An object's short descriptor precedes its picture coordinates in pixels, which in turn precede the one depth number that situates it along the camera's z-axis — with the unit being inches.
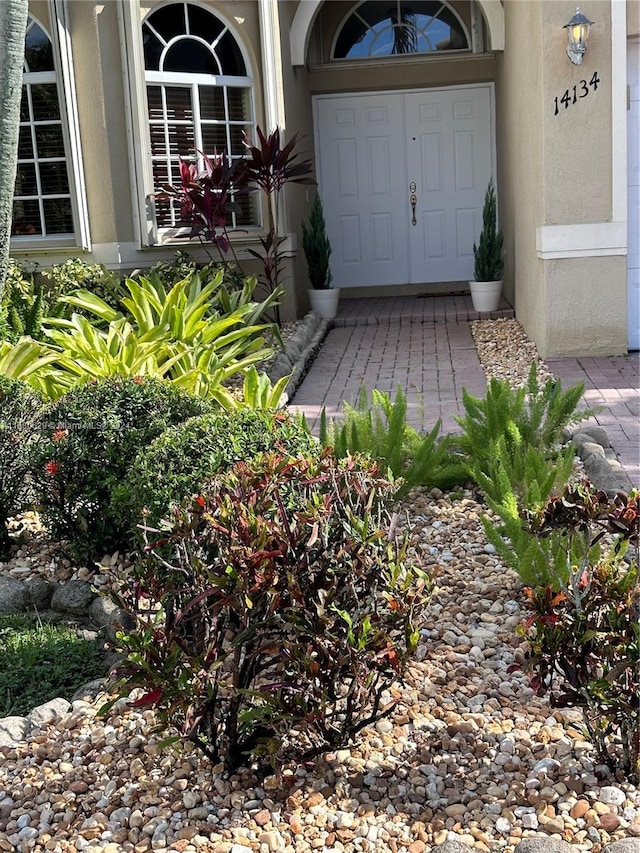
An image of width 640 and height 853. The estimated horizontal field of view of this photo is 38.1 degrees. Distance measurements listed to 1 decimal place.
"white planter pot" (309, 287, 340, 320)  405.7
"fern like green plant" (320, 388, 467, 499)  161.3
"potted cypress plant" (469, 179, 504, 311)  386.0
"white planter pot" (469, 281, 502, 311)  385.7
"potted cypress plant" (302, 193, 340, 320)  406.6
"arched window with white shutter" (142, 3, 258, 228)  354.0
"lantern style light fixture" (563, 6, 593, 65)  261.9
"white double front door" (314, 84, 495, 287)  454.6
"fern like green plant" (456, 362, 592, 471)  167.9
